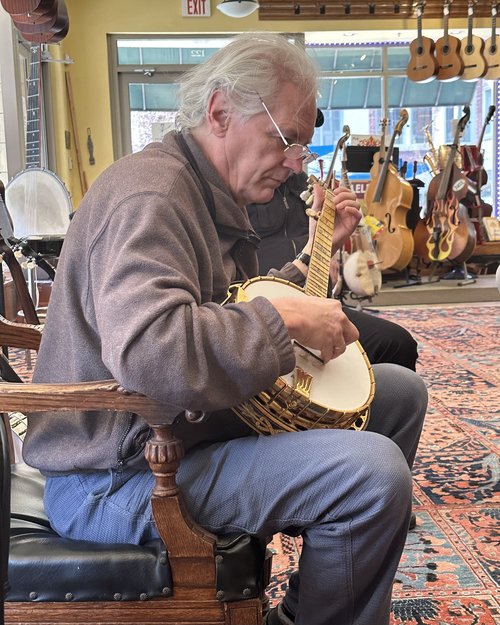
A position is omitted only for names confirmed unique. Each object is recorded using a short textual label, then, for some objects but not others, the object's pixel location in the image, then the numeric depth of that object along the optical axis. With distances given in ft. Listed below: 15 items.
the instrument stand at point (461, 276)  23.84
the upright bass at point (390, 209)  21.54
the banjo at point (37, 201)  12.89
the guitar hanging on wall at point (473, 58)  26.27
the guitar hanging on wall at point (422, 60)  26.30
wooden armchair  3.56
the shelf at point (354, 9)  27.12
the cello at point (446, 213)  22.59
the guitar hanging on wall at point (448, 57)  26.13
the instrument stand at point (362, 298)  15.33
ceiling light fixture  22.59
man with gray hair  3.38
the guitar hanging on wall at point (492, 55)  26.27
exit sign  27.48
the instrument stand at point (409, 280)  23.84
